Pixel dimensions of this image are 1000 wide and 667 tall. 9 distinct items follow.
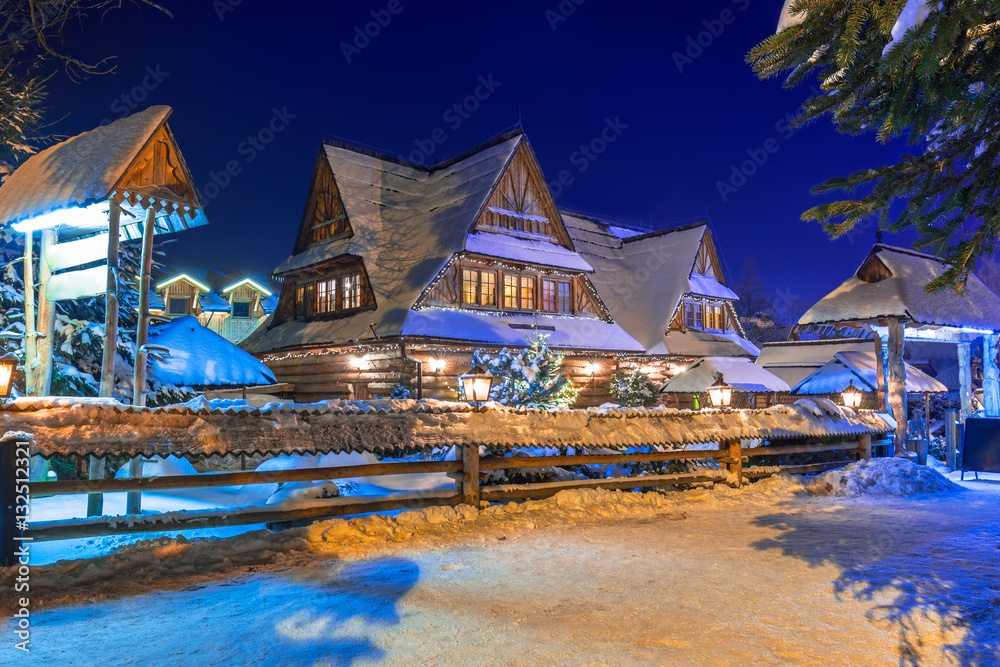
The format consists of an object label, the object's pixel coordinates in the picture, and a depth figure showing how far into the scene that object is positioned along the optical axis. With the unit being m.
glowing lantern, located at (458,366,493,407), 12.11
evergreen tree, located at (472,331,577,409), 18.22
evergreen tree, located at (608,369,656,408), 25.44
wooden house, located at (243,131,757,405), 22.06
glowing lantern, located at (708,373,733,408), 16.06
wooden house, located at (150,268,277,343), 40.00
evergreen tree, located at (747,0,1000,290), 4.08
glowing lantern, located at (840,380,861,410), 17.27
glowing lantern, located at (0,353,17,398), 7.83
